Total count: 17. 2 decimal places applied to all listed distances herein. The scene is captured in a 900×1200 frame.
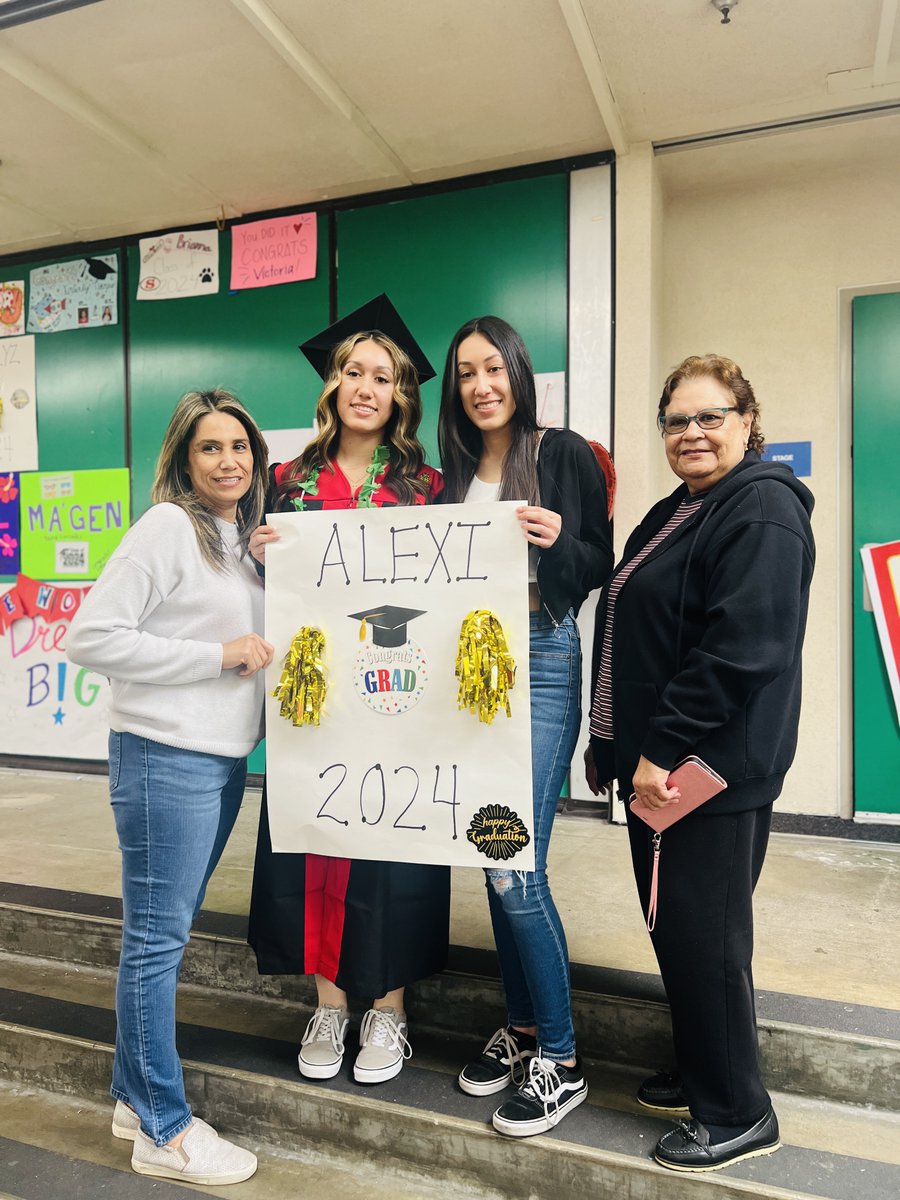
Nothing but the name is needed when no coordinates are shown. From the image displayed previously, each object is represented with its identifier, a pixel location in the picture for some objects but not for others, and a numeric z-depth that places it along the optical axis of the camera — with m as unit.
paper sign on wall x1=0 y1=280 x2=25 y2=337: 4.39
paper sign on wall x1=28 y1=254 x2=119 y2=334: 4.19
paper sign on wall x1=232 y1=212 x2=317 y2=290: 3.80
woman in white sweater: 1.62
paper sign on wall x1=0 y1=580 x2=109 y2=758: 4.25
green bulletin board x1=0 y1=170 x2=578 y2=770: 3.51
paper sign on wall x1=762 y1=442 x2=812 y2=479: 3.41
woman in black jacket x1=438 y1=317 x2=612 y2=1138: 1.66
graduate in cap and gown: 1.80
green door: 3.31
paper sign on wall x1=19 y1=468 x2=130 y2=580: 4.20
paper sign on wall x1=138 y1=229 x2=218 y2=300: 3.97
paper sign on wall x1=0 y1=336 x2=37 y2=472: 4.37
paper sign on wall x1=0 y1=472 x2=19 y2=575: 4.39
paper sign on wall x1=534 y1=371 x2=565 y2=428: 3.48
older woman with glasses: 1.45
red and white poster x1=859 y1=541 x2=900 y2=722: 3.30
